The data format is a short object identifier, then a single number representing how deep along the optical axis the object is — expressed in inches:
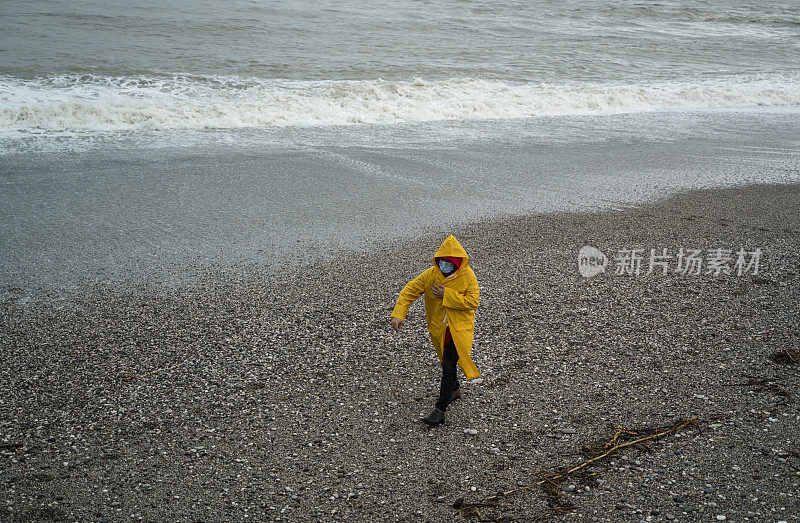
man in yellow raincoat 184.9
